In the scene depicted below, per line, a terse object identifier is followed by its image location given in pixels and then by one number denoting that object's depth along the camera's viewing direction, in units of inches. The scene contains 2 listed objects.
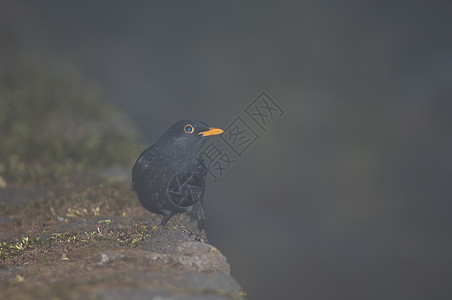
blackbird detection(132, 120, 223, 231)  418.0
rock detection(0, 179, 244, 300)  262.7
